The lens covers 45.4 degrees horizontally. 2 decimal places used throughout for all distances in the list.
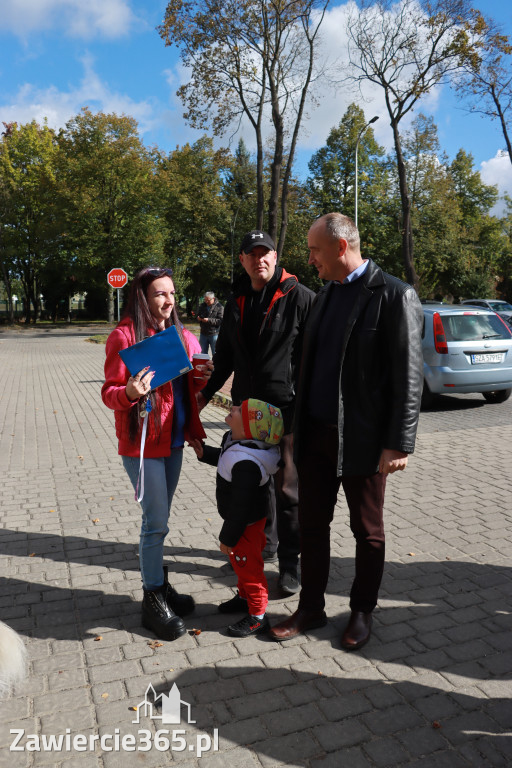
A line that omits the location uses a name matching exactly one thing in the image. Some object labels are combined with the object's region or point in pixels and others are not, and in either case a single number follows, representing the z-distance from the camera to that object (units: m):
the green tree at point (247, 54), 18.48
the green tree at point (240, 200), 51.76
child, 3.07
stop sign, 23.16
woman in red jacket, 3.11
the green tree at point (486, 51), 19.77
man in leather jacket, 2.93
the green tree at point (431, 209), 41.31
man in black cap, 3.64
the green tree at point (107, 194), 37.91
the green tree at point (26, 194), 41.44
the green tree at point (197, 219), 48.78
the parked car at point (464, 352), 9.83
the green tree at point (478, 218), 48.58
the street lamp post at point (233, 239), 47.47
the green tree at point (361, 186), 42.62
